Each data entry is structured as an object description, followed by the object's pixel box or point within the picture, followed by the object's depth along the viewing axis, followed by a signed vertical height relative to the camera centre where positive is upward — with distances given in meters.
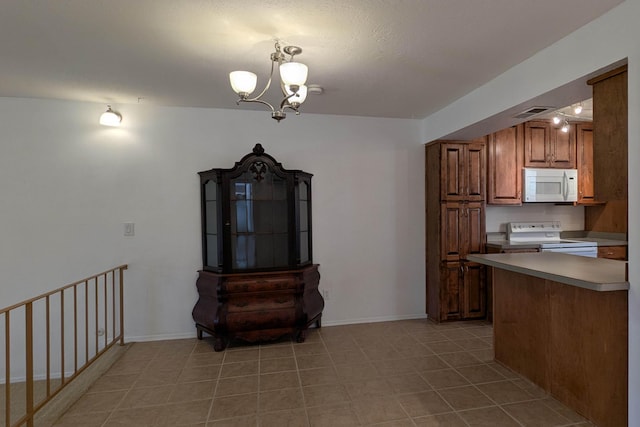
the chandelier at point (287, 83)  1.89 +0.75
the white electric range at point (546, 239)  3.98 -0.33
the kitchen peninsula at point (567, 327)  1.92 -0.75
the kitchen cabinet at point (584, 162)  4.38 +0.64
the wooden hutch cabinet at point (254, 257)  3.22 -0.41
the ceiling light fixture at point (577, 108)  3.59 +1.09
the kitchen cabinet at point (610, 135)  1.89 +0.44
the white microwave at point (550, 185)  4.14 +0.33
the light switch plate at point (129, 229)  3.44 -0.13
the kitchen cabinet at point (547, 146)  4.19 +0.82
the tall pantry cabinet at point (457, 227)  3.80 -0.16
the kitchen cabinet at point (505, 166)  4.06 +0.56
